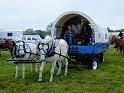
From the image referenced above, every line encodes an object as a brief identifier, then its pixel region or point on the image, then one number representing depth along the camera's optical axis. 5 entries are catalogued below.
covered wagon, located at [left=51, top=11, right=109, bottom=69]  7.53
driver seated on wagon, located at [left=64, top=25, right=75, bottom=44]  7.96
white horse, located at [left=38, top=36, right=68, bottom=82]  5.92
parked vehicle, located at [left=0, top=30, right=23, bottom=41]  22.79
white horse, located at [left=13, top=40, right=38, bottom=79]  6.18
